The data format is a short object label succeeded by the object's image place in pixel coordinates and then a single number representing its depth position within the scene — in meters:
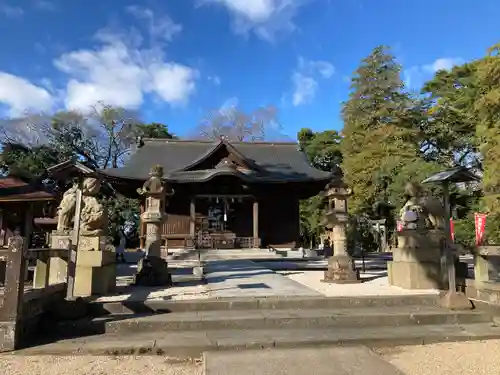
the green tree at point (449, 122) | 26.50
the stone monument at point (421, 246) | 7.65
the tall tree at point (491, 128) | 14.93
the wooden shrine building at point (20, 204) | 10.14
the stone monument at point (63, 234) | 6.40
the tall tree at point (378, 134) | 27.03
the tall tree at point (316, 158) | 33.22
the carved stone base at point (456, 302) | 5.98
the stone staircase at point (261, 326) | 4.60
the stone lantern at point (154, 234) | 8.13
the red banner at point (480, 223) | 18.14
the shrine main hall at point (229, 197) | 20.64
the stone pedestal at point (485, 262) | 6.03
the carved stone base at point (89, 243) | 6.74
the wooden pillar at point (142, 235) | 21.75
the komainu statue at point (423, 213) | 7.79
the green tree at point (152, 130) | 37.22
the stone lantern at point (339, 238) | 8.91
